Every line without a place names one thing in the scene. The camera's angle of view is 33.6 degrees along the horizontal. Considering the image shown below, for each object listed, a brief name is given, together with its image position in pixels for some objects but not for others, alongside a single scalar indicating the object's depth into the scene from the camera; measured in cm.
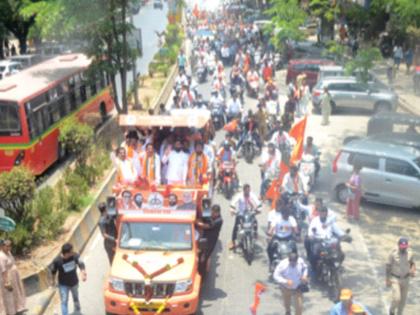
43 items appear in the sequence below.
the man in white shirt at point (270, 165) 1697
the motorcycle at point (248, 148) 2144
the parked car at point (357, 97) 2855
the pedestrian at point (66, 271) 1121
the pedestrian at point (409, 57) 3697
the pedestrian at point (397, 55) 3725
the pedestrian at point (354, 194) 1633
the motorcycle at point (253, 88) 3162
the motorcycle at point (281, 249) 1258
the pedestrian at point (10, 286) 1097
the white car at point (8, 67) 3504
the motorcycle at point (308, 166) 1791
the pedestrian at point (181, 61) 3609
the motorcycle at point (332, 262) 1238
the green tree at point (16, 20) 4109
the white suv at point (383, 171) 1688
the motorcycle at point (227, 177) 1825
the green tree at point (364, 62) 2007
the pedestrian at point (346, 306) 901
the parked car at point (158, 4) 8643
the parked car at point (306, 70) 3291
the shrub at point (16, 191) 1334
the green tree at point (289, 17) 2227
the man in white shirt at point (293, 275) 1077
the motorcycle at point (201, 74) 3622
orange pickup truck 1087
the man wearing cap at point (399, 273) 1109
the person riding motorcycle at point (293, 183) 1538
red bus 1873
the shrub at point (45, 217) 1417
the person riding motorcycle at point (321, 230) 1269
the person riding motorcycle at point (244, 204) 1426
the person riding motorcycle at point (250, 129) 2145
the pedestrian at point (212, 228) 1258
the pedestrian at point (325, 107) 2580
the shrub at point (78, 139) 1869
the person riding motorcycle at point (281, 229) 1296
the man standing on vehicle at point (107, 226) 1246
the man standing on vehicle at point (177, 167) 1435
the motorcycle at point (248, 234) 1399
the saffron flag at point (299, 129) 1617
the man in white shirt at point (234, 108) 2502
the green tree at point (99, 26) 2308
